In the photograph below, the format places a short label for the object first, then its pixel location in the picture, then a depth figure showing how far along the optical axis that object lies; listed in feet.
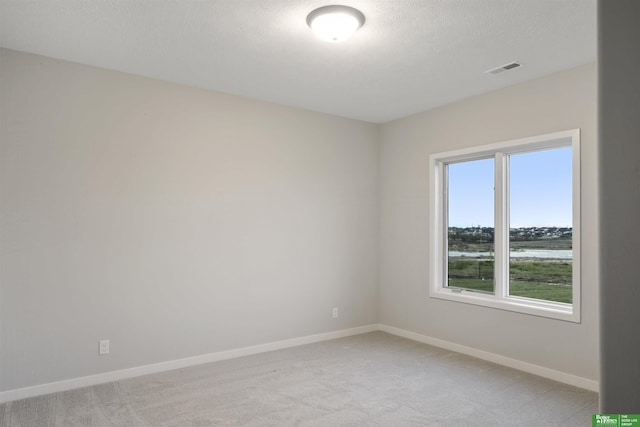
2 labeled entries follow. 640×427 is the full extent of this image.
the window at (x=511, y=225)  12.14
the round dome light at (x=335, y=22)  8.36
